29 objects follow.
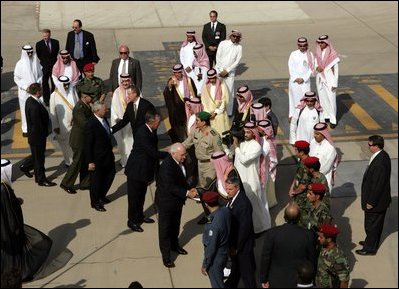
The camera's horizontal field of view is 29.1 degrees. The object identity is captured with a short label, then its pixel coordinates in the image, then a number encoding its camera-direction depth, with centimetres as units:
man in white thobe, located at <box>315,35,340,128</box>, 1478
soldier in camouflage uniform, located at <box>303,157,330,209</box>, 964
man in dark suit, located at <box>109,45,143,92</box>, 1358
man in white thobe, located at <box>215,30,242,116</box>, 1541
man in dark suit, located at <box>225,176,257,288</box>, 863
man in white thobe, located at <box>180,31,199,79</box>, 1562
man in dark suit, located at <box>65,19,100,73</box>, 1546
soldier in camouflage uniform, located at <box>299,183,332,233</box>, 908
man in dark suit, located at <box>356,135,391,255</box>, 966
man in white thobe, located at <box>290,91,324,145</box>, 1231
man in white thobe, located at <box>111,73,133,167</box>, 1252
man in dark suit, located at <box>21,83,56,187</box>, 1143
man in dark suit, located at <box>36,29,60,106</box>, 1539
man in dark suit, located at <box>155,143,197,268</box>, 934
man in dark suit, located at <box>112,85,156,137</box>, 1195
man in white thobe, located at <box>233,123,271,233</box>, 1016
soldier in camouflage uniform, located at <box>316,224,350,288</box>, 826
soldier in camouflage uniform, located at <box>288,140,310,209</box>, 970
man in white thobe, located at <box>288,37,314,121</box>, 1474
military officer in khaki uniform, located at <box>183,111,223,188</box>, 1077
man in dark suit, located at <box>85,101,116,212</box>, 1080
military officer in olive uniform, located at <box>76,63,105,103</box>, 1258
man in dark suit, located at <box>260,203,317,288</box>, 793
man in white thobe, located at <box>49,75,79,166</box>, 1250
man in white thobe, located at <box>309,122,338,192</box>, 1057
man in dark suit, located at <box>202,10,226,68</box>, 1681
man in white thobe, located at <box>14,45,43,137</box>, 1388
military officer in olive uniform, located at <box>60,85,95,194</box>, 1166
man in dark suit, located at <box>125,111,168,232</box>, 1014
